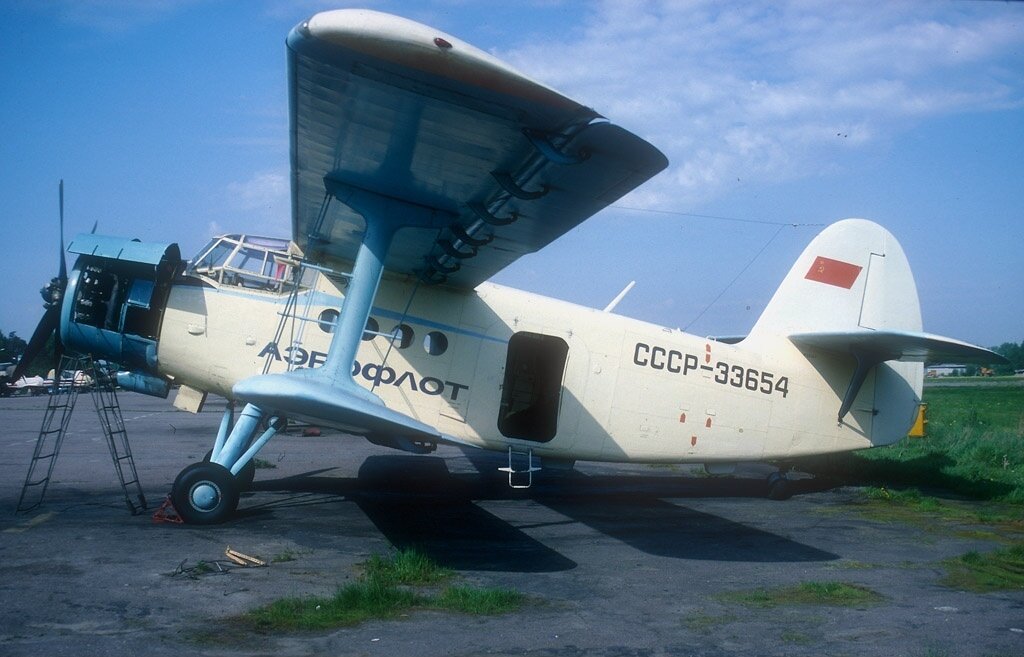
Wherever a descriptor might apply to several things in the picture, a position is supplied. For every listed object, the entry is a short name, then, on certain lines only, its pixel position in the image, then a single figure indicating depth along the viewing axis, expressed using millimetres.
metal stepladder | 8812
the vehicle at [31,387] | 38094
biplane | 5230
